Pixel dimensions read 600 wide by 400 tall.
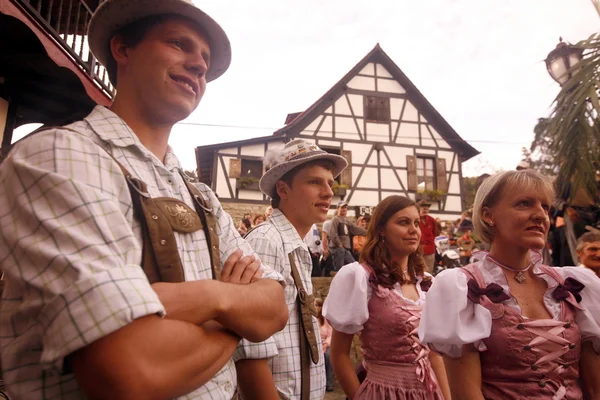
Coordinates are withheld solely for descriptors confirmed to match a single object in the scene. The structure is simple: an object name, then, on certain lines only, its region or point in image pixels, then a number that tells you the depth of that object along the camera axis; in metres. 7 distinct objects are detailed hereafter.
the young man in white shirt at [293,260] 1.53
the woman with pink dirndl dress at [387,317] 2.49
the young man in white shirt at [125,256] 0.82
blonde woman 1.74
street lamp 4.39
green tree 3.83
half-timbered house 16.47
